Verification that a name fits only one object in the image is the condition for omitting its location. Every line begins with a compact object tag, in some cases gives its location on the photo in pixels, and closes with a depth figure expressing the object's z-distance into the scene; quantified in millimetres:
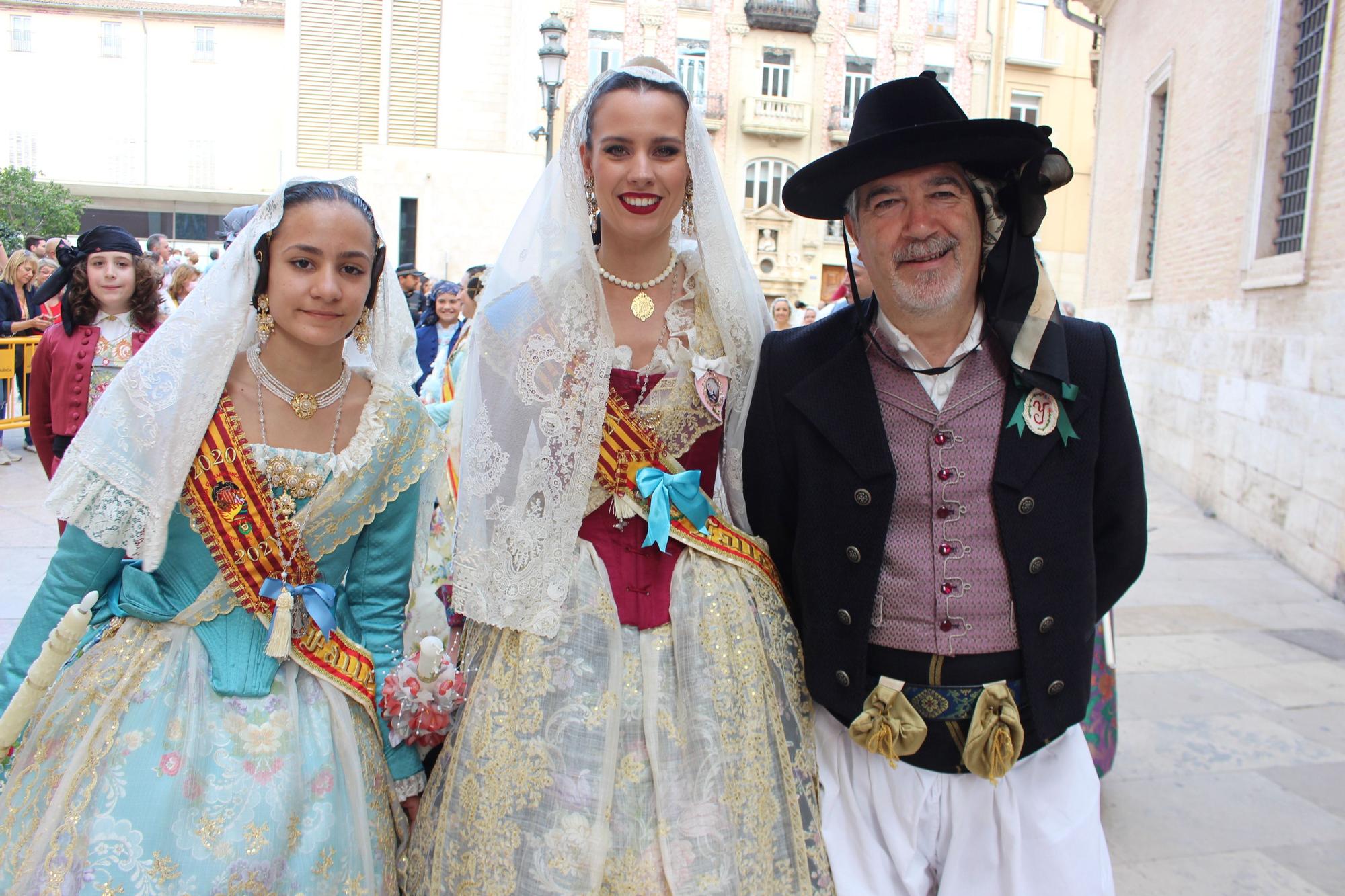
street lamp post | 10938
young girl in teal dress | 1821
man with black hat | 2002
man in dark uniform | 11812
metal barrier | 9102
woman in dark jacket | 9320
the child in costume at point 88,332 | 4539
